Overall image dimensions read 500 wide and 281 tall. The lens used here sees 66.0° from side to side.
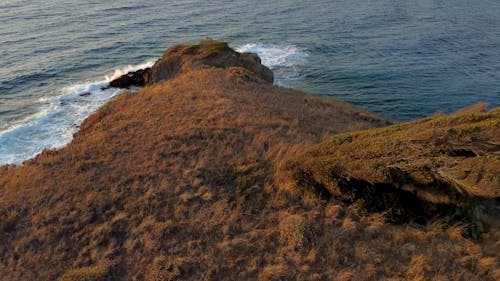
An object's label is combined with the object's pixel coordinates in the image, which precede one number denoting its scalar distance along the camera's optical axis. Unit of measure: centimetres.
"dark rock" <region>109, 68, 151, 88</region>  3909
